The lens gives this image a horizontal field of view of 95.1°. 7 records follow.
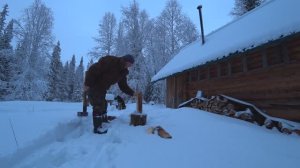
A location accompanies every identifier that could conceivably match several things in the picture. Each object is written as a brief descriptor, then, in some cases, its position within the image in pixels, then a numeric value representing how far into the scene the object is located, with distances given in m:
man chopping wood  2.75
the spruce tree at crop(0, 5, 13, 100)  10.32
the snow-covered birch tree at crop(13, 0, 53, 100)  10.02
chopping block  2.93
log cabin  3.15
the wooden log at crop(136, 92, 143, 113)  3.09
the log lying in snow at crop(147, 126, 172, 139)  2.36
